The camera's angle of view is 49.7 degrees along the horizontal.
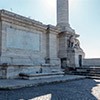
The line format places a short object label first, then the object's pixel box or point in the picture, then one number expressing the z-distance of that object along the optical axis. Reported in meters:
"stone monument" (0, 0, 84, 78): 7.51
